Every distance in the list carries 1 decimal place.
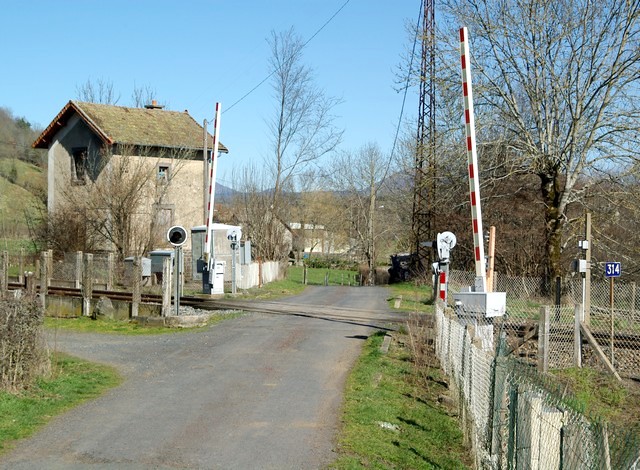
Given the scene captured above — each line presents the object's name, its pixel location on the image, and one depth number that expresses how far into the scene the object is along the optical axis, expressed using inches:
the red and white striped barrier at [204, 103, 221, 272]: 916.6
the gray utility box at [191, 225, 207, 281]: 1423.5
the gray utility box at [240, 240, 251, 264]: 1354.0
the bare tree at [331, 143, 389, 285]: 3009.4
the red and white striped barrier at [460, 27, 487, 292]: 614.5
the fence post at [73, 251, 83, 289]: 1033.4
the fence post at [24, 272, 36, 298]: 704.5
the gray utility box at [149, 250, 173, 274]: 1284.9
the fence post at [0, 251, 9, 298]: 897.4
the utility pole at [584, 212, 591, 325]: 821.2
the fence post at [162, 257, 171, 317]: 757.3
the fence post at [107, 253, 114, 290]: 1011.1
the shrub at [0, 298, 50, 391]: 408.2
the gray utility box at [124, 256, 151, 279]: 1023.6
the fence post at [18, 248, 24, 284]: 1179.9
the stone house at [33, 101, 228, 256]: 1438.2
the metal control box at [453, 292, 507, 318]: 593.3
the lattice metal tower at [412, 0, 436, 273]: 1273.4
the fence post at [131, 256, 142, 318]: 810.8
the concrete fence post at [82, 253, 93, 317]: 870.4
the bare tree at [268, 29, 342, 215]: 2108.8
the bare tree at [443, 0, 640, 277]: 1148.5
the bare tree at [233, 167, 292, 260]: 1813.5
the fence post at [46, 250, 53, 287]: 1058.9
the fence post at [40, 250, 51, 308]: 911.5
